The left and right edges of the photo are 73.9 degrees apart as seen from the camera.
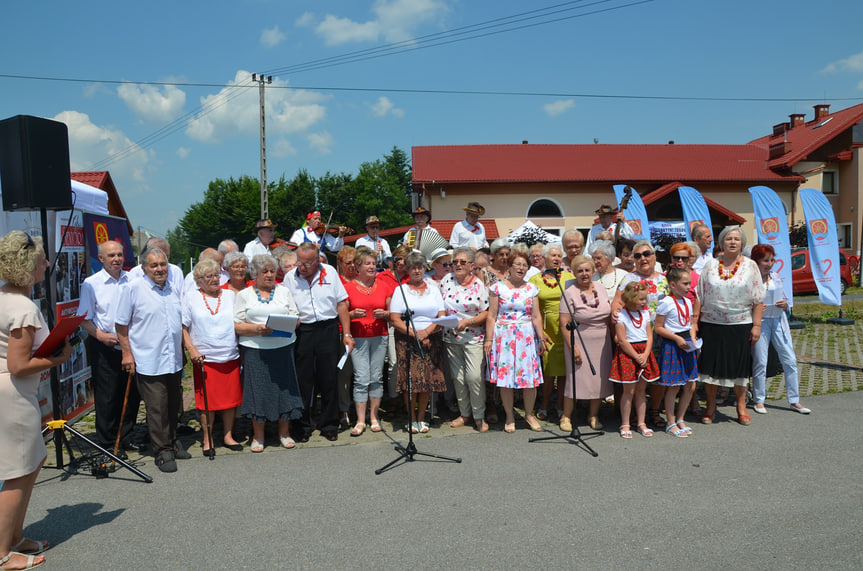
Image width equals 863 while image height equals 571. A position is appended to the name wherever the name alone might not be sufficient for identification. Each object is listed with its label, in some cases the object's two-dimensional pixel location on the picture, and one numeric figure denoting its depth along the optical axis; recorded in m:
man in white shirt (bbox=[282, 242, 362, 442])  5.66
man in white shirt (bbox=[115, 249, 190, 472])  4.96
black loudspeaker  4.76
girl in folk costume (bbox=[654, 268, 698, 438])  5.66
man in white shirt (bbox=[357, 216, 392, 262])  8.92
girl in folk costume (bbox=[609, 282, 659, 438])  5.49
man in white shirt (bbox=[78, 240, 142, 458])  5.23
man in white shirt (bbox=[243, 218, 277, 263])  8.55
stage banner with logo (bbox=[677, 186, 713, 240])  10.09
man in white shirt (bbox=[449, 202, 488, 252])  9.40
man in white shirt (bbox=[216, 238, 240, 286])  6.90
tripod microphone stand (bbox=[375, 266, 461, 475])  4.93
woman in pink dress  5.68
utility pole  22.42
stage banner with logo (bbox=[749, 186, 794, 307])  8.44
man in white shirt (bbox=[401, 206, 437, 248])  9.34
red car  17.85
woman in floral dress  5.75
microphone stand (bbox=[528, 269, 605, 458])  5.32
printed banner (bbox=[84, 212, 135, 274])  6.70
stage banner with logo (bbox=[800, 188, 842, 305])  8.63
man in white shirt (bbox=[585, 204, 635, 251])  8.87
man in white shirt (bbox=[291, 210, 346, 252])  8.86
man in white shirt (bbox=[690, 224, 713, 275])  7.31
